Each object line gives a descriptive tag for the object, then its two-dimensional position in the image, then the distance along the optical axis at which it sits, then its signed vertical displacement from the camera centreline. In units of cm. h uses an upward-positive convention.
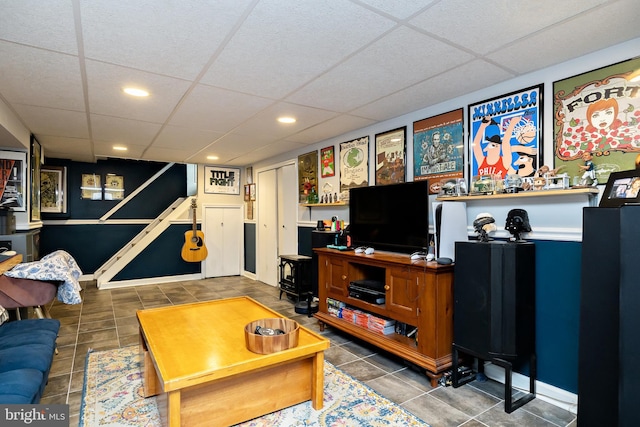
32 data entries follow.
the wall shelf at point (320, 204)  410 +10
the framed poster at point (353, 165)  386 +56
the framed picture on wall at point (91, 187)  646 +52
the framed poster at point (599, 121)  198 +56
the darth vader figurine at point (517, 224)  234 -9
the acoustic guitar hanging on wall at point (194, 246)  632 -62
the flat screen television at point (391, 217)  287 -4
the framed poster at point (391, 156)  341 +58
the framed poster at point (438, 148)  291 +57
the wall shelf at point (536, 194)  203 +12
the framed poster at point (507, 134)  241 +59
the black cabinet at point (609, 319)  151 -52
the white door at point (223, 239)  674 -54
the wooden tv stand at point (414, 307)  247 -76
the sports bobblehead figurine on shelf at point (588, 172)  208 +25
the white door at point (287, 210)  530 +4
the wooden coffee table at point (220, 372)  174 -88
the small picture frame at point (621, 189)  173 +11
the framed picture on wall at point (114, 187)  667 +52
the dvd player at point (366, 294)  301 -76
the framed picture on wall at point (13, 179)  377 +39
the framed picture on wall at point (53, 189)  613 +45
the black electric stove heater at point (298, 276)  453 -86
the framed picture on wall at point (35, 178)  421 +47
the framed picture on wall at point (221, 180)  677 +67
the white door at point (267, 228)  595 -28
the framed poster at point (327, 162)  440 +66
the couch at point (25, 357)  152 -78
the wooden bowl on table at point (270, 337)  195 -74
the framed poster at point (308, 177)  474 +51
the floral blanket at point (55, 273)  231 -41
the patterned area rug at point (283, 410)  202 -124
